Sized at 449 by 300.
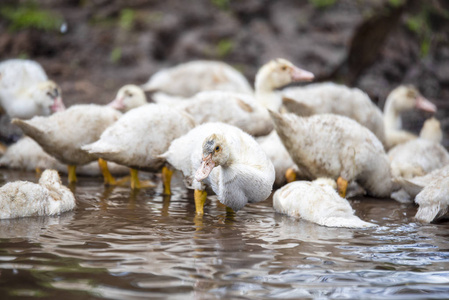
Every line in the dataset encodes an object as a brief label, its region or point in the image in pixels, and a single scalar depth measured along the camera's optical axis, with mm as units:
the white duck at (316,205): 12695
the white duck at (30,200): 12211
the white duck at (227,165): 11977
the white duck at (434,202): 13219
